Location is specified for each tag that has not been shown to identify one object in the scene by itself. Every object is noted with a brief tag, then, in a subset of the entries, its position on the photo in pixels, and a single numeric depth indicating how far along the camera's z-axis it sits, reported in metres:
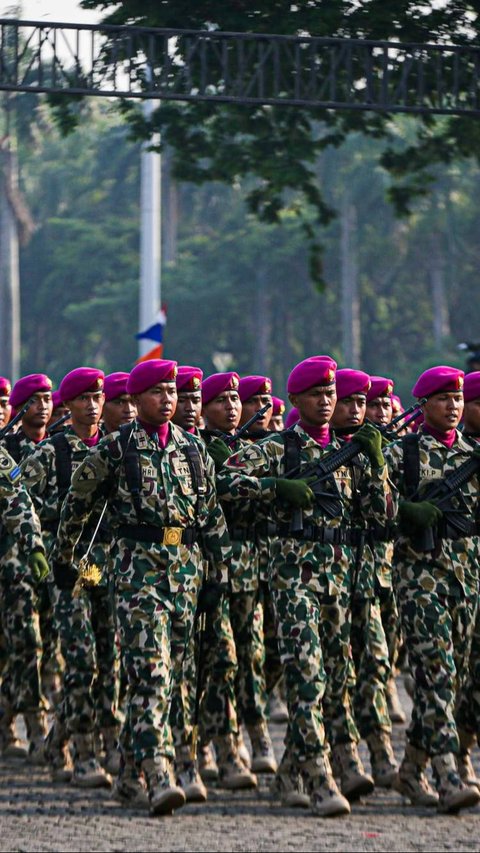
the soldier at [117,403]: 20.60
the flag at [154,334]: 47.41
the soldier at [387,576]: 19.25
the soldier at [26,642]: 20.22
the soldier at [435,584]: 16.82
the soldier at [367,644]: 17.74
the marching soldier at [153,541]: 16.50
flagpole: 55.52
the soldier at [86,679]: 18.64
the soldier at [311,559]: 16.88
